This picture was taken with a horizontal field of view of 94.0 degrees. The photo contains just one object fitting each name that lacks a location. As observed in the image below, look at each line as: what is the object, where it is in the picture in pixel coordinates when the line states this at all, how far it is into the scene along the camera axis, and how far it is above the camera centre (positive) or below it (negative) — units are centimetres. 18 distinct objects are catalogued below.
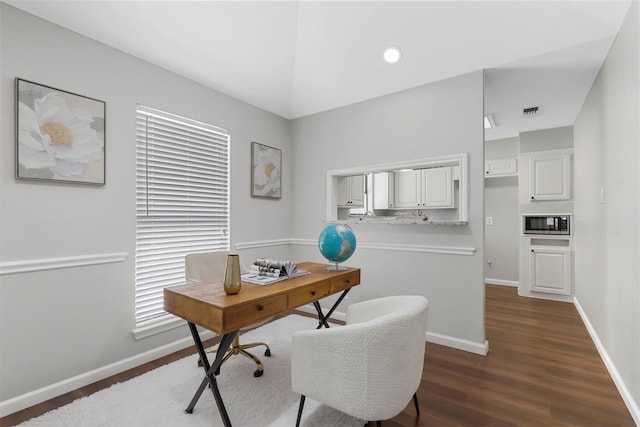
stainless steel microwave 433 -14
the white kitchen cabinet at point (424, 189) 304 +27
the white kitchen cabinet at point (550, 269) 432 -81
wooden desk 152 -51
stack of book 211 -42
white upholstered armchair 136 -72
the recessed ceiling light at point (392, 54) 279 +152
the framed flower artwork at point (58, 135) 193 +53
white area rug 177 -124
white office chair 240 -51
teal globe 227 -22
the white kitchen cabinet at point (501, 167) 510 +83
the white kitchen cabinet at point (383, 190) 340 +27
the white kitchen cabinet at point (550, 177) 436 +57
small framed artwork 359 +53
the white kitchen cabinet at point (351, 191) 357 +28
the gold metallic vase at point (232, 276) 168 -36
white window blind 260 +14
